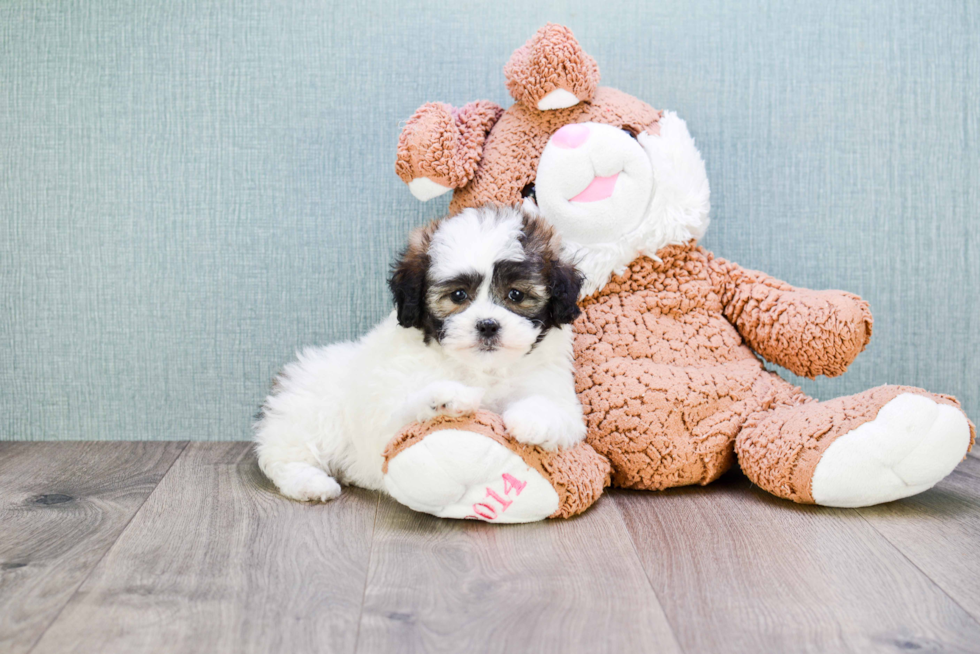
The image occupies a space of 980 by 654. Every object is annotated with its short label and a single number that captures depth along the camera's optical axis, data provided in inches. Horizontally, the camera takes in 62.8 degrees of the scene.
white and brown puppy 57.9
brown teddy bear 59.8
